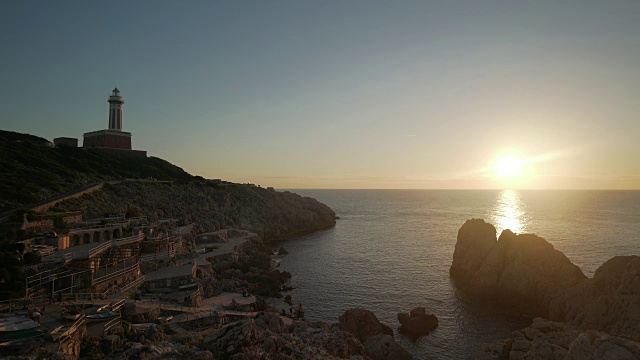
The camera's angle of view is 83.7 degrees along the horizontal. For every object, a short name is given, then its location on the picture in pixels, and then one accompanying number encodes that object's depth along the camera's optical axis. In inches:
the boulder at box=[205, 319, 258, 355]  704.4
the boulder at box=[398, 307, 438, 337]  1295.5
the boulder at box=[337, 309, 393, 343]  1197.7
